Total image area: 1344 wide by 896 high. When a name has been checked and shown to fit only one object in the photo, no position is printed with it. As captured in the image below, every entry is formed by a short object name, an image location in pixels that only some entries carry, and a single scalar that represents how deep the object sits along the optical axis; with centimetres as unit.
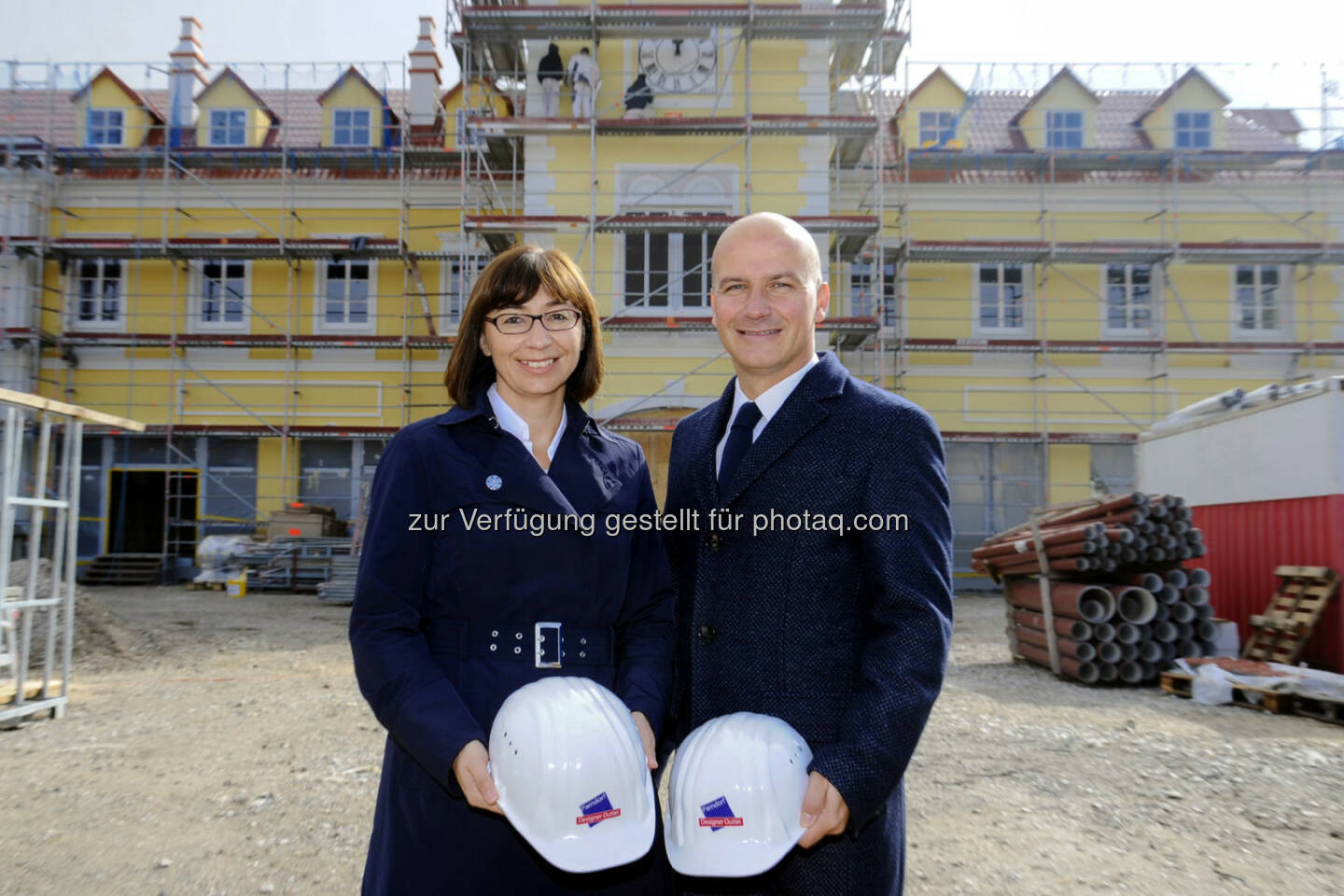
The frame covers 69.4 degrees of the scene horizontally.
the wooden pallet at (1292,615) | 871
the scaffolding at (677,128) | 1638
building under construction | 1855
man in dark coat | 178
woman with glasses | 192
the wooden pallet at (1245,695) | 763
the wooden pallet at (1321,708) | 740
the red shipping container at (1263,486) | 877
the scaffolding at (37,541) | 643
